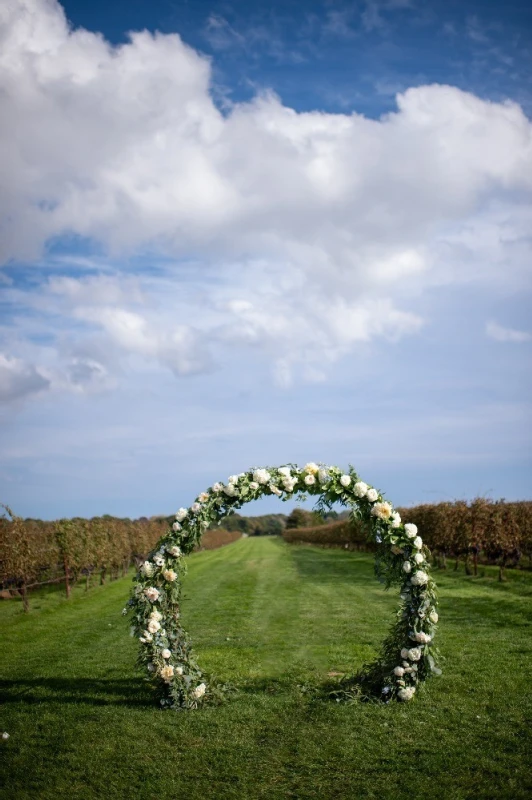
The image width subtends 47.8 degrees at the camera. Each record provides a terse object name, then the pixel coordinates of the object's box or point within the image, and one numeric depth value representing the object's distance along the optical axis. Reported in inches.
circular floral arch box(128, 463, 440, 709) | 365.7
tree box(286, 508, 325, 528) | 4032.7
